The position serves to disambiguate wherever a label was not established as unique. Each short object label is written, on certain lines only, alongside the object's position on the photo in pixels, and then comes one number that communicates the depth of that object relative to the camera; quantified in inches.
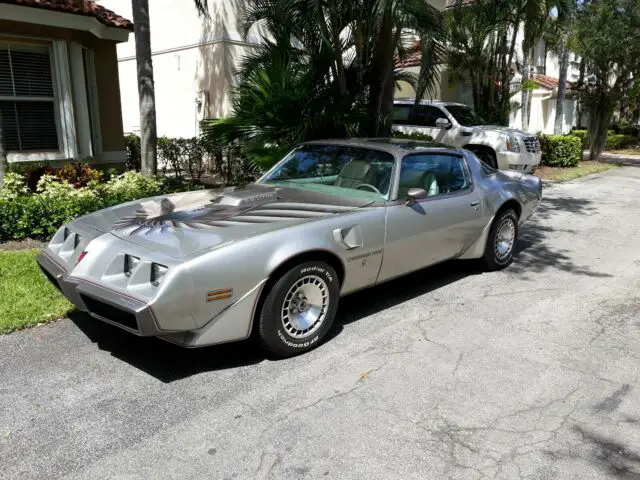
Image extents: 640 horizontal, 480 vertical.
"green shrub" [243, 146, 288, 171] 297.1
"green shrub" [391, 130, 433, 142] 496.1
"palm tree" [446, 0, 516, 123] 568.7
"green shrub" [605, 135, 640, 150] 1027.1
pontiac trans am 142.0
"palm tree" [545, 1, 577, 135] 595.8
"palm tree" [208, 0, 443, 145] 299.1
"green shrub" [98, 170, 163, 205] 299.9
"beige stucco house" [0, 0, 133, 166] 347.9
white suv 505.4
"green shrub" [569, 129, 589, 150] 816.4
